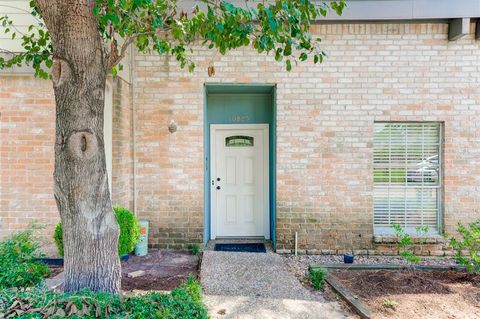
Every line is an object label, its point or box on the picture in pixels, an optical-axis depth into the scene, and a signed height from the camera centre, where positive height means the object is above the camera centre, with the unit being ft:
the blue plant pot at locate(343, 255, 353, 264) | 17.22 -5.16
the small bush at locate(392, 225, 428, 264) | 17.11 -4.61
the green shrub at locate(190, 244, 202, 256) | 19.20 -5.24
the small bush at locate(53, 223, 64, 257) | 14.65 -3.45
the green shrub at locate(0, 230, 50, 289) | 9.58 -3.21
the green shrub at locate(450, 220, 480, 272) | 14.69 -4.02
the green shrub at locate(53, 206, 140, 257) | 15.80 -3.45
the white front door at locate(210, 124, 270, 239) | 22.52 -1.62
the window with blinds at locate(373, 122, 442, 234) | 19.88 -0.90
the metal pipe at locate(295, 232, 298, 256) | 19.34 -4.91
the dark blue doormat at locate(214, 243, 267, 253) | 20.03 -5.43
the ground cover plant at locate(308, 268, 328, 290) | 14.17 -5.16
